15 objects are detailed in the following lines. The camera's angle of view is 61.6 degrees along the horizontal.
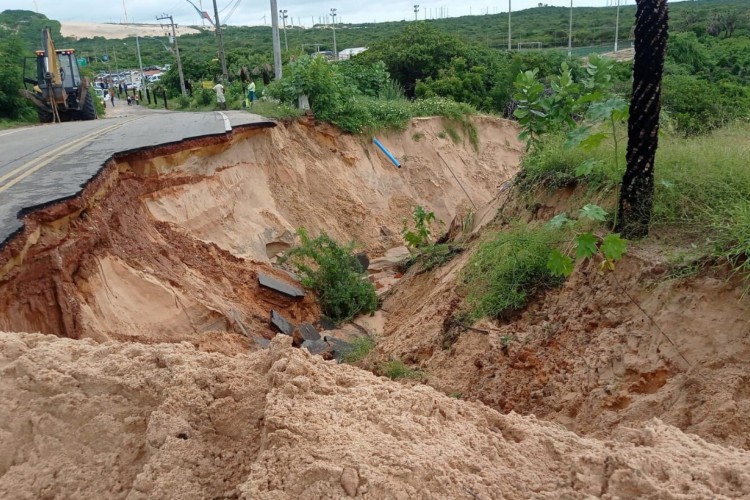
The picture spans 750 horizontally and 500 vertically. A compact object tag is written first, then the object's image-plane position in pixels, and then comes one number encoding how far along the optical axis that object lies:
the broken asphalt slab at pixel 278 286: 9.83
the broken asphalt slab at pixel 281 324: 8.55
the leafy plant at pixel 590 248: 4.99
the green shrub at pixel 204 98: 32.44
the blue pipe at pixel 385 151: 17.14
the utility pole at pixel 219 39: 33.66
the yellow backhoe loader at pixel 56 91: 22.48
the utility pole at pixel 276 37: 20.34
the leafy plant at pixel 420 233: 10.84
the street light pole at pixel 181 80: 42.63
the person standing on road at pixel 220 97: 24.34
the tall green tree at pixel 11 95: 22.85
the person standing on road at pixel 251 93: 23.29
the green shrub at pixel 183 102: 37.15
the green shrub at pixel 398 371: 6.36
